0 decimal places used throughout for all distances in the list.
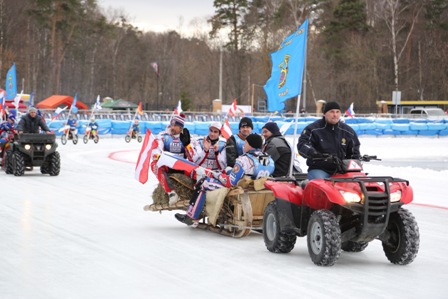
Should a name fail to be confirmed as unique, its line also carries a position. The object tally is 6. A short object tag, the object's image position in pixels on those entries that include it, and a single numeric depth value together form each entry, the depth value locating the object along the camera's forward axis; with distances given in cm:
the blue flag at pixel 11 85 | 3431
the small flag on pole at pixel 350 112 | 5429
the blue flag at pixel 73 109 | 4701
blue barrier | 5022
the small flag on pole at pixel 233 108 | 4291
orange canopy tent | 7569
